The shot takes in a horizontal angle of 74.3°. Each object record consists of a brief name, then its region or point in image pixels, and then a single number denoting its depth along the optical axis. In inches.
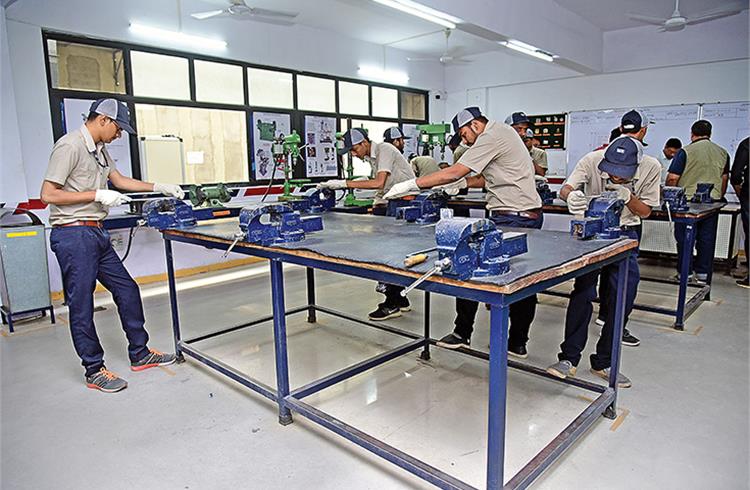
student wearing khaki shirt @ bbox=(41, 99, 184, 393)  104.0
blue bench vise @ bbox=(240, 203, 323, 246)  91.7
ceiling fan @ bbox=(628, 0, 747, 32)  179.8
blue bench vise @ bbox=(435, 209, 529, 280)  61.7
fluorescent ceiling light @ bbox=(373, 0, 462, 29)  148.4
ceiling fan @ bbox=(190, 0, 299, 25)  170.9
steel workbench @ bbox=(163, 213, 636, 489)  62.6
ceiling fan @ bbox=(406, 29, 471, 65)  255.2
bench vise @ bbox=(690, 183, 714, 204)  176.4
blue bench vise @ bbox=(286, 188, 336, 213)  150.2
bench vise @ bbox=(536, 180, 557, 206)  178.2
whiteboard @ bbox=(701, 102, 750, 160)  236.7
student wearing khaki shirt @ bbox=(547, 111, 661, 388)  99.9
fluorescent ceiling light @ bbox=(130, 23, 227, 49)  191.0
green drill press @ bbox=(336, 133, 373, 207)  171.9
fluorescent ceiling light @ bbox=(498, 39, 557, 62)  211.8
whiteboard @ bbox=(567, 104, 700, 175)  252.2
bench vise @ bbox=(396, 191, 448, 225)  117.0
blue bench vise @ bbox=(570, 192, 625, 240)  86.7
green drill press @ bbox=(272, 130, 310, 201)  180.1
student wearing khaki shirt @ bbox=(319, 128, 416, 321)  155.2
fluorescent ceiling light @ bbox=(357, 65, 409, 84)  279.4
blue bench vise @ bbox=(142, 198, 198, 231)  114.3
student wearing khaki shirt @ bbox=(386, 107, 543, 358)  108.5
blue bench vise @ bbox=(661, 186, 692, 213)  145.7
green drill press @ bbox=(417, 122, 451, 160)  223.1
